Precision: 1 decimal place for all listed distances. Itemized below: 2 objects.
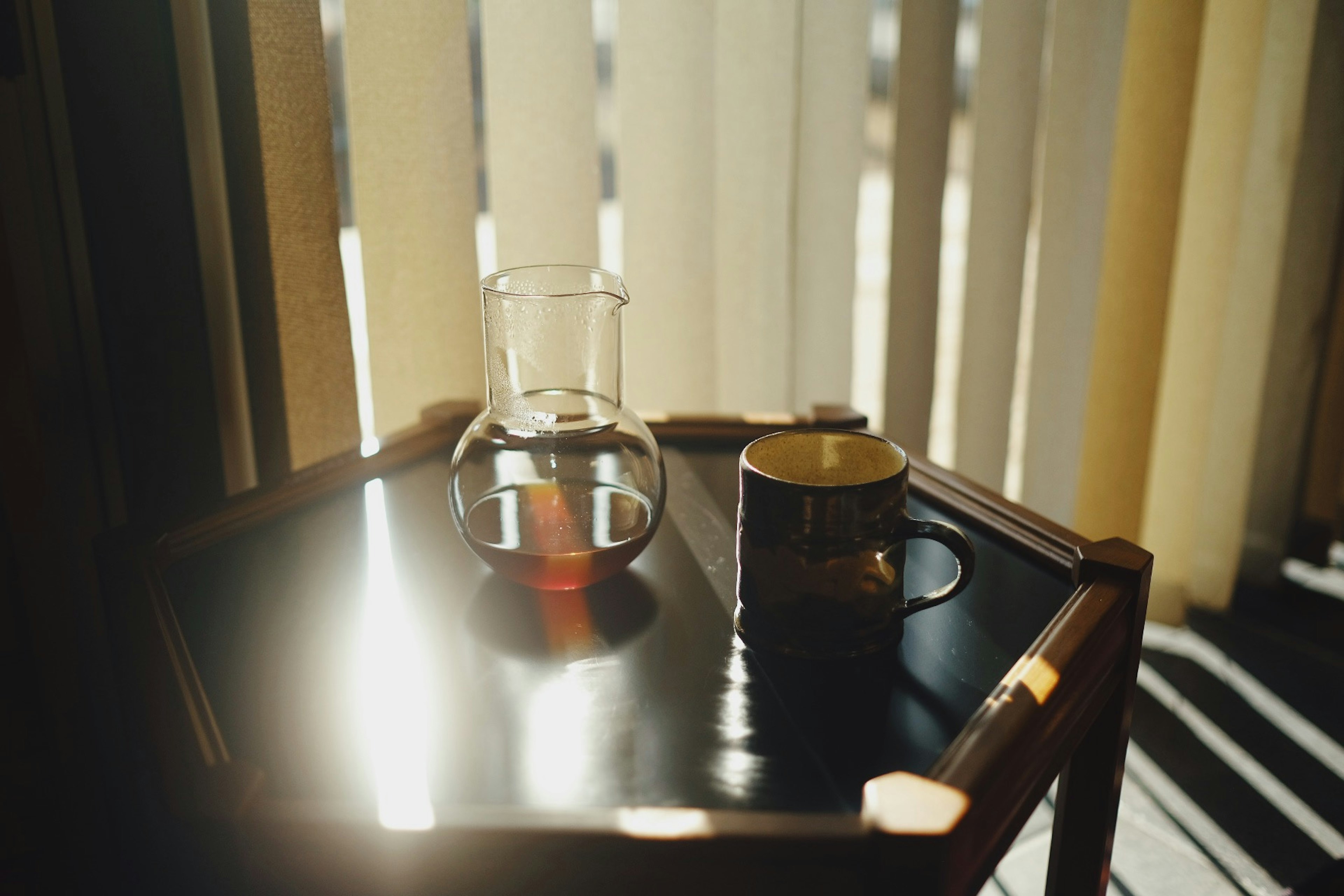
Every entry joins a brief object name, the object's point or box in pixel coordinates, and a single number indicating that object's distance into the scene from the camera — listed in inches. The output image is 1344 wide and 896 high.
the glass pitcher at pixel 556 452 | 20.2
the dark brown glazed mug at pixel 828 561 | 17.5
